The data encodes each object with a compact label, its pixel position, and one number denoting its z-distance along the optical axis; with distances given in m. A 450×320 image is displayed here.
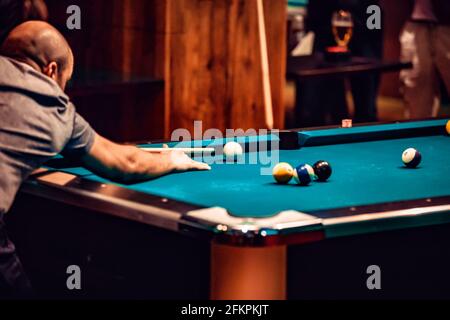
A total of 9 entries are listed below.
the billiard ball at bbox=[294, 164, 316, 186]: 3.99
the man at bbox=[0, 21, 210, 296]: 3.69
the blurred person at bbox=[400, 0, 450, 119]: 9.58
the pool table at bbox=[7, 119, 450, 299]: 3.26
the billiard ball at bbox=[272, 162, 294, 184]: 4.01
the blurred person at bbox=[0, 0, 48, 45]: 5.78
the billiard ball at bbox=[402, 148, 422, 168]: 4.41
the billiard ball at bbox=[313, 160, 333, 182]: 4.07
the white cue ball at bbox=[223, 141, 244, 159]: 4.56
